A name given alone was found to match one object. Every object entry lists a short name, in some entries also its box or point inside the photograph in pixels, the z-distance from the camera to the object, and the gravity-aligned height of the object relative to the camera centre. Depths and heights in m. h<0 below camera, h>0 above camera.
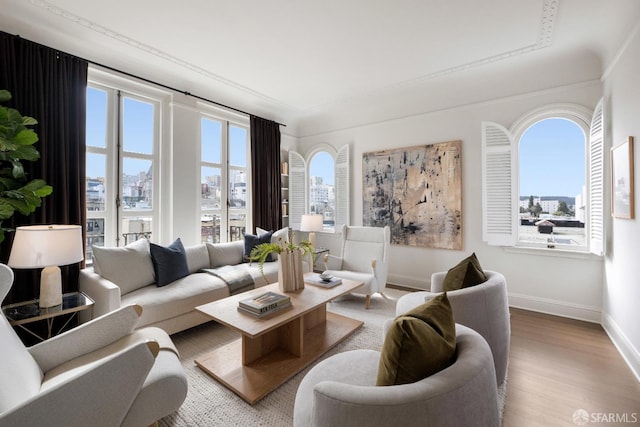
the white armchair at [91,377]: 1.07 -0.74
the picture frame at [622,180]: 2.26 +0.28
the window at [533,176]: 3.20 +0.45
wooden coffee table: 1.96 -1.12
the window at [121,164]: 3.13 +0.58
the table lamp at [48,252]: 2.01 -0.28
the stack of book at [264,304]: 2.11 -0.69
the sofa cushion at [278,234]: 4.13 -0.31
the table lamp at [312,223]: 4.47 -0.15
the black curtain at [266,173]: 4.70 +0.68
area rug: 1.71 -1.21
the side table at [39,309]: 2.02 -0.73
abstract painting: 3.92 +0.29
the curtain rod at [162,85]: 2.95 +1.59
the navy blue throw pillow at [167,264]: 2.92 -0.53
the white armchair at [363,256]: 3.64 -0.60
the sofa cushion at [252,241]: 3.96 -0.39
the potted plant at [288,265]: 2.61 -0.48
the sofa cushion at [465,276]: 2.06 -0.46
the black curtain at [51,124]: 2.48 +0.85
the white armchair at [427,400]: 0.89 -0.61
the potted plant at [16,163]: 2.01 +0.39
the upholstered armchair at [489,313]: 1.86 -0.66
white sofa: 2.45 -0.74
